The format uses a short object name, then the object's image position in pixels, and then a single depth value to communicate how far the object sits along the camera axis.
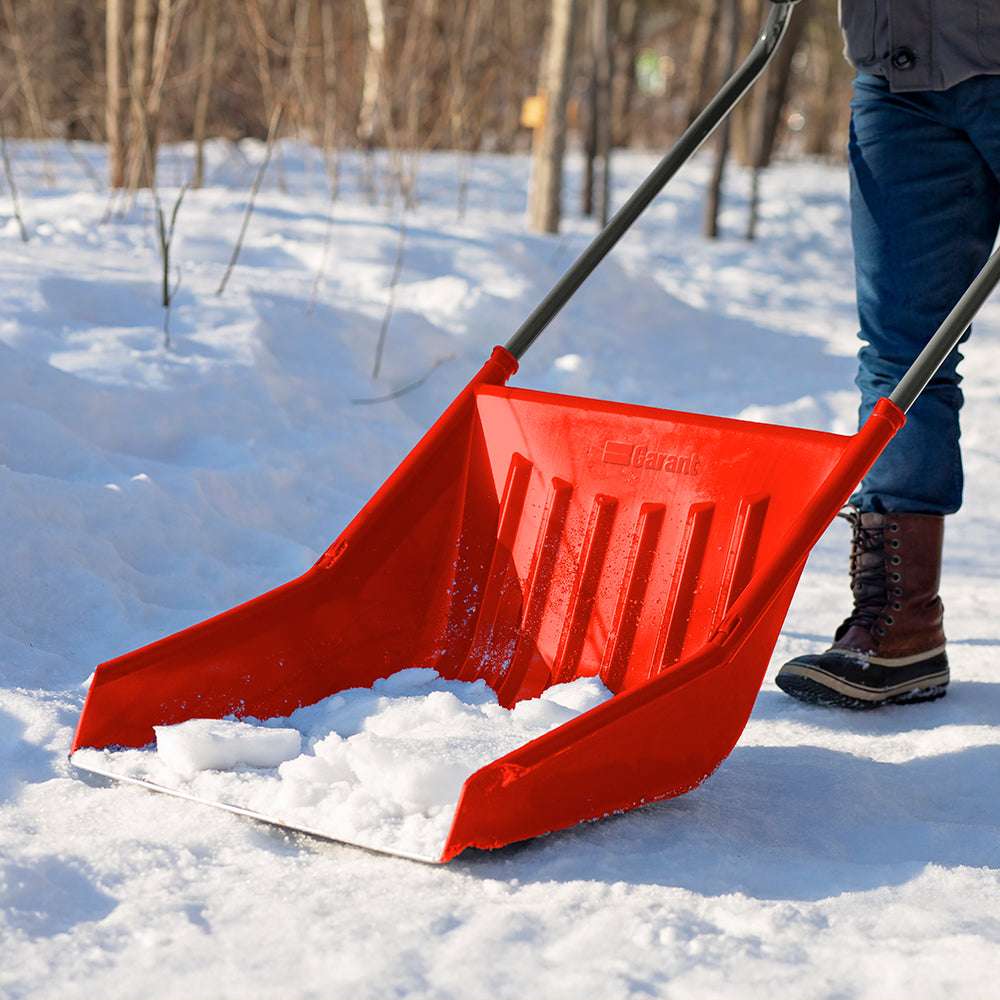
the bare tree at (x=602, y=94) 9.25
